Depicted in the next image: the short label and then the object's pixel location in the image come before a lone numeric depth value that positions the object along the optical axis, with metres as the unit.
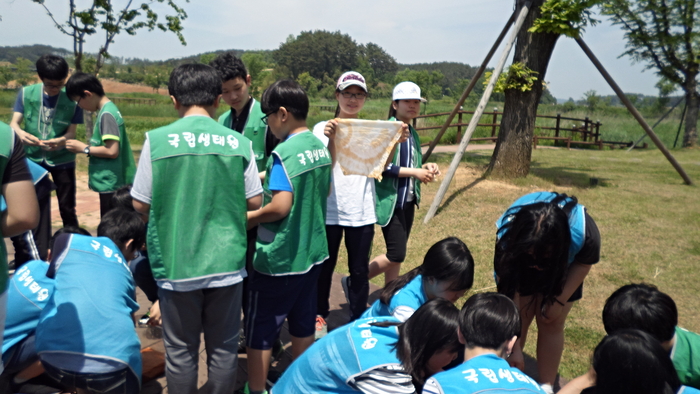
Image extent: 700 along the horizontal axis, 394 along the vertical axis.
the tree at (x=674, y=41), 18.55
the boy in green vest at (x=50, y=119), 4.24
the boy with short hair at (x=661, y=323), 2.13
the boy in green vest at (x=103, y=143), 3.90
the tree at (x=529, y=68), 6.90
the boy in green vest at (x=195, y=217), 2.07
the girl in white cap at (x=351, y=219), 3.12
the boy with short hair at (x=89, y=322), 2.15
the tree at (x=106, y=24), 10.81
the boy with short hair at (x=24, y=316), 2.24
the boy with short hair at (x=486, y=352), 1.66
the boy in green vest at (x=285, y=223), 2.36
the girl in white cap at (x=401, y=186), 3.48
